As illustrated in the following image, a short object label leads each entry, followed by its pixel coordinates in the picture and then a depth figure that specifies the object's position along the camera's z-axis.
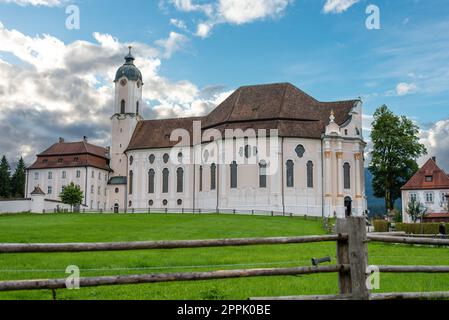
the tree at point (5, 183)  101.38
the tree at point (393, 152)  63.69
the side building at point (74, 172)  75.75
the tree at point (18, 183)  108.06
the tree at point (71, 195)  70.31
